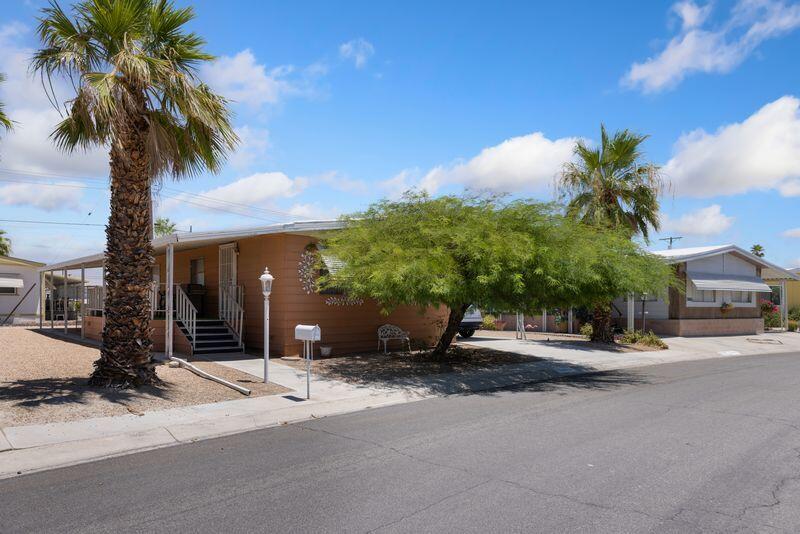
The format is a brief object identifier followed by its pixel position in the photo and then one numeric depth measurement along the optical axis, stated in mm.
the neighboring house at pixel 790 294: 36750
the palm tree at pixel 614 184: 18391
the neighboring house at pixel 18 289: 27781
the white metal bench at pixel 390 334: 16094
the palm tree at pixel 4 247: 41031
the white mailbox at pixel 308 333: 9570
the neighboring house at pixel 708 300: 24344
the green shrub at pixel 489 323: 28406
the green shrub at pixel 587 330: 22986
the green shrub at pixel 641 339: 20203
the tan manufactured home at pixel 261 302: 14484
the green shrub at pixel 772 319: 31434
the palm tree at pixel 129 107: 9039
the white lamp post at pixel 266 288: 10180
